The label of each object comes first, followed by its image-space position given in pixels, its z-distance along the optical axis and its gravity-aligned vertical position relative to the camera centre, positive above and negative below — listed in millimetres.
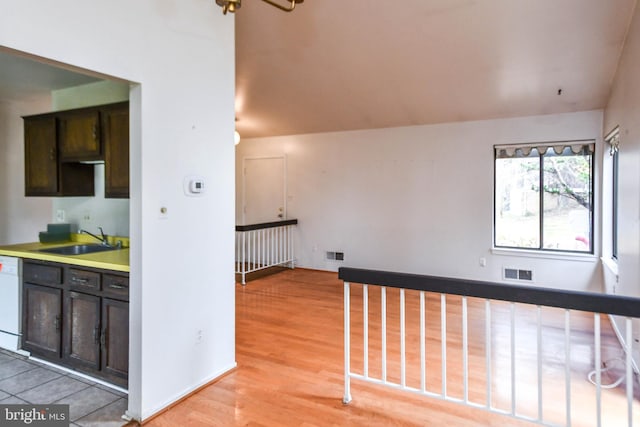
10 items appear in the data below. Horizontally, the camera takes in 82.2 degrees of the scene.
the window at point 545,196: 4871 +213
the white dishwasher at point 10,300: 3051 -739
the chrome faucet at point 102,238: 3410 -240
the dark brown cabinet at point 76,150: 2783 +522
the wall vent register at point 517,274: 5109 -883
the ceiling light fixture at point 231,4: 1924 +1103
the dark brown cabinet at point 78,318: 2516 -784
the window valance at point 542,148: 4801 +867
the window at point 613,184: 4203 +323
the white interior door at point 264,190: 7117 +447
